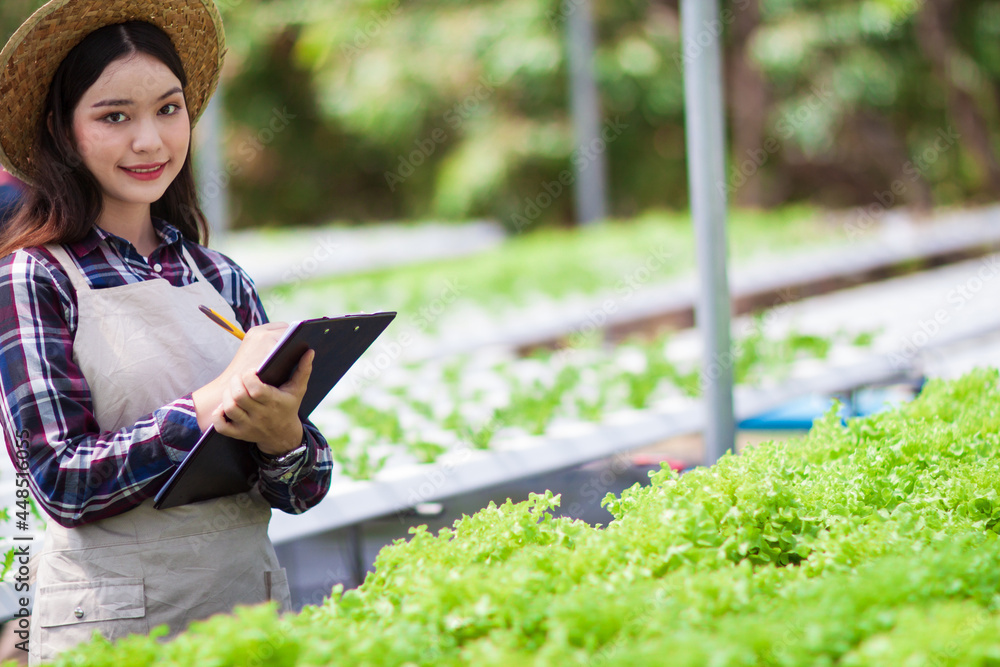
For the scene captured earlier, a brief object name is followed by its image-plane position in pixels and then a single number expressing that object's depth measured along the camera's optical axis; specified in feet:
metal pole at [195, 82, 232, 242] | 27.17
